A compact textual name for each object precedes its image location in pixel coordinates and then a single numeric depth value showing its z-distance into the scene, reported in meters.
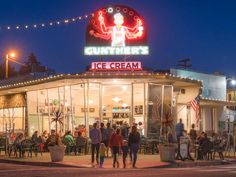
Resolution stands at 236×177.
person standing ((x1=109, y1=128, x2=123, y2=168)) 22.82
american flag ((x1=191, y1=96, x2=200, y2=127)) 38.22
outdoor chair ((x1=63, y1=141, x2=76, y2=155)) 30.11
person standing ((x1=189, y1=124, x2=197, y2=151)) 29.33
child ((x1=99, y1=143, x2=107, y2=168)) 22.64
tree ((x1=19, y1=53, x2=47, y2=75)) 100.88
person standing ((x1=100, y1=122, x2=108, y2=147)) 25.66
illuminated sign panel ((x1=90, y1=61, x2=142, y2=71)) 33.81
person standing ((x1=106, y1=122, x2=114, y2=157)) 26.00
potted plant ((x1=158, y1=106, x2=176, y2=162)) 24.72
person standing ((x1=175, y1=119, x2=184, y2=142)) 27.09
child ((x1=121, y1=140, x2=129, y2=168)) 23.20
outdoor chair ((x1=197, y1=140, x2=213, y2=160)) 27.22
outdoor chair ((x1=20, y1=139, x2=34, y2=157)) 28.56
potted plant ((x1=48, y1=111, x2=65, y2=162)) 24.69
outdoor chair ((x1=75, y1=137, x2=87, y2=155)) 29.73
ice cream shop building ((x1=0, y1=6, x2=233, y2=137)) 33.97
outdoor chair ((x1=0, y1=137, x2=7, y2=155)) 31.85
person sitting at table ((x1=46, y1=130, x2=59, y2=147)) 25.75
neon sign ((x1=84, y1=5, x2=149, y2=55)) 35.91
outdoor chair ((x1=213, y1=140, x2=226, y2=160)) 28.02
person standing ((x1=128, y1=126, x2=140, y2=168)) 23.36
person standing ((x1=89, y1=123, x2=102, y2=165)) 23.84
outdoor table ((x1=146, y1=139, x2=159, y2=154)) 30.77
